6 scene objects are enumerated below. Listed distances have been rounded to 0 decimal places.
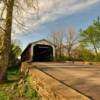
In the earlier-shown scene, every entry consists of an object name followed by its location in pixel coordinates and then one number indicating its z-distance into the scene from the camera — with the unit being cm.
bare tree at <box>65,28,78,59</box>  2526
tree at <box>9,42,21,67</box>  1484
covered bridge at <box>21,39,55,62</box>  1358
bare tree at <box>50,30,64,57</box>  2529
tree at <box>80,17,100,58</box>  1933
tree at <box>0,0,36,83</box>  448
